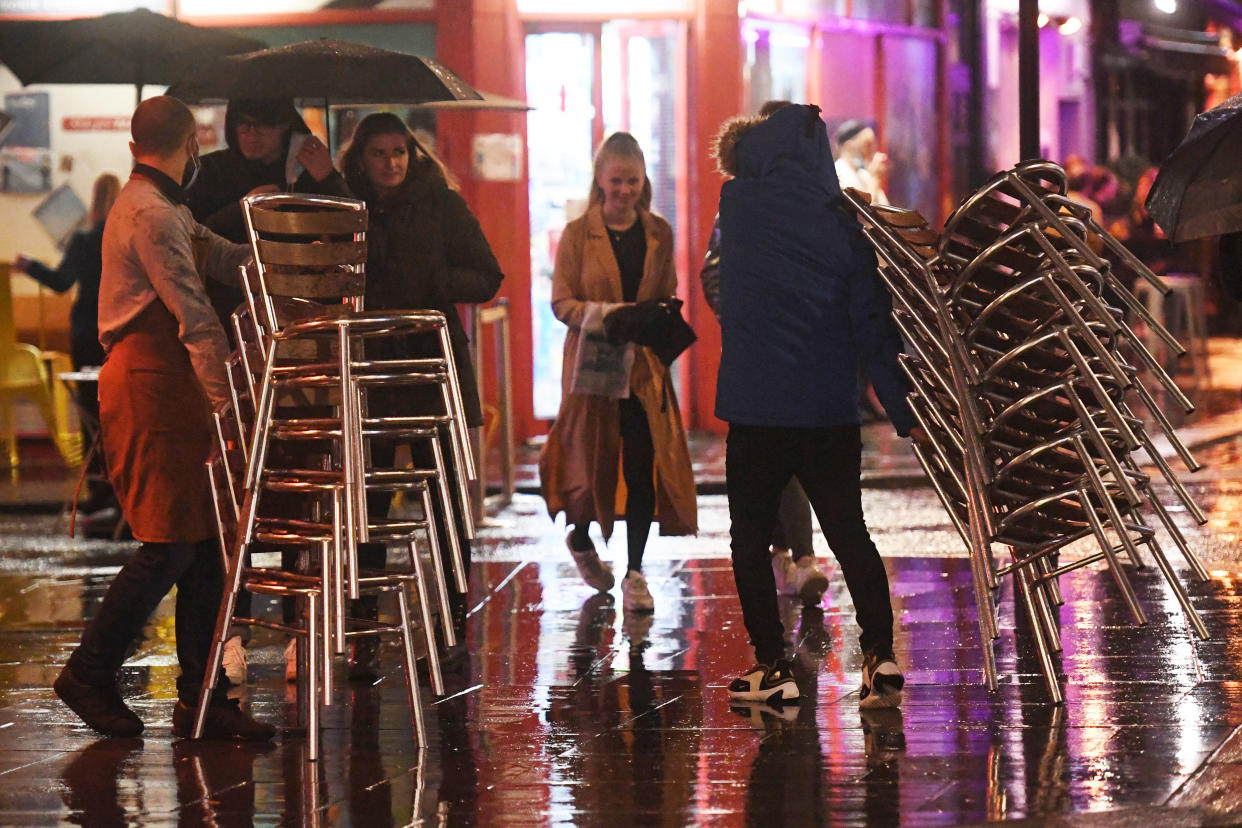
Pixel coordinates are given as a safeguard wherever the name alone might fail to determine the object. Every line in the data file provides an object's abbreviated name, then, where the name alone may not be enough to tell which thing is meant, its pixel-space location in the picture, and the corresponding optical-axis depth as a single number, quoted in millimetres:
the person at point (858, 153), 31016
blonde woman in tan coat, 17422
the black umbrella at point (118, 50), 20281
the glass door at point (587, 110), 32875
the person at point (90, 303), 24344
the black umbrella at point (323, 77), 15719
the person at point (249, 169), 15430
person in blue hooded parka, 13187
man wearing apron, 12867
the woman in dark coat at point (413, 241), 15305
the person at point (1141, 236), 46687
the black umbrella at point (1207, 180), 13719
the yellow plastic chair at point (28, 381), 27687
